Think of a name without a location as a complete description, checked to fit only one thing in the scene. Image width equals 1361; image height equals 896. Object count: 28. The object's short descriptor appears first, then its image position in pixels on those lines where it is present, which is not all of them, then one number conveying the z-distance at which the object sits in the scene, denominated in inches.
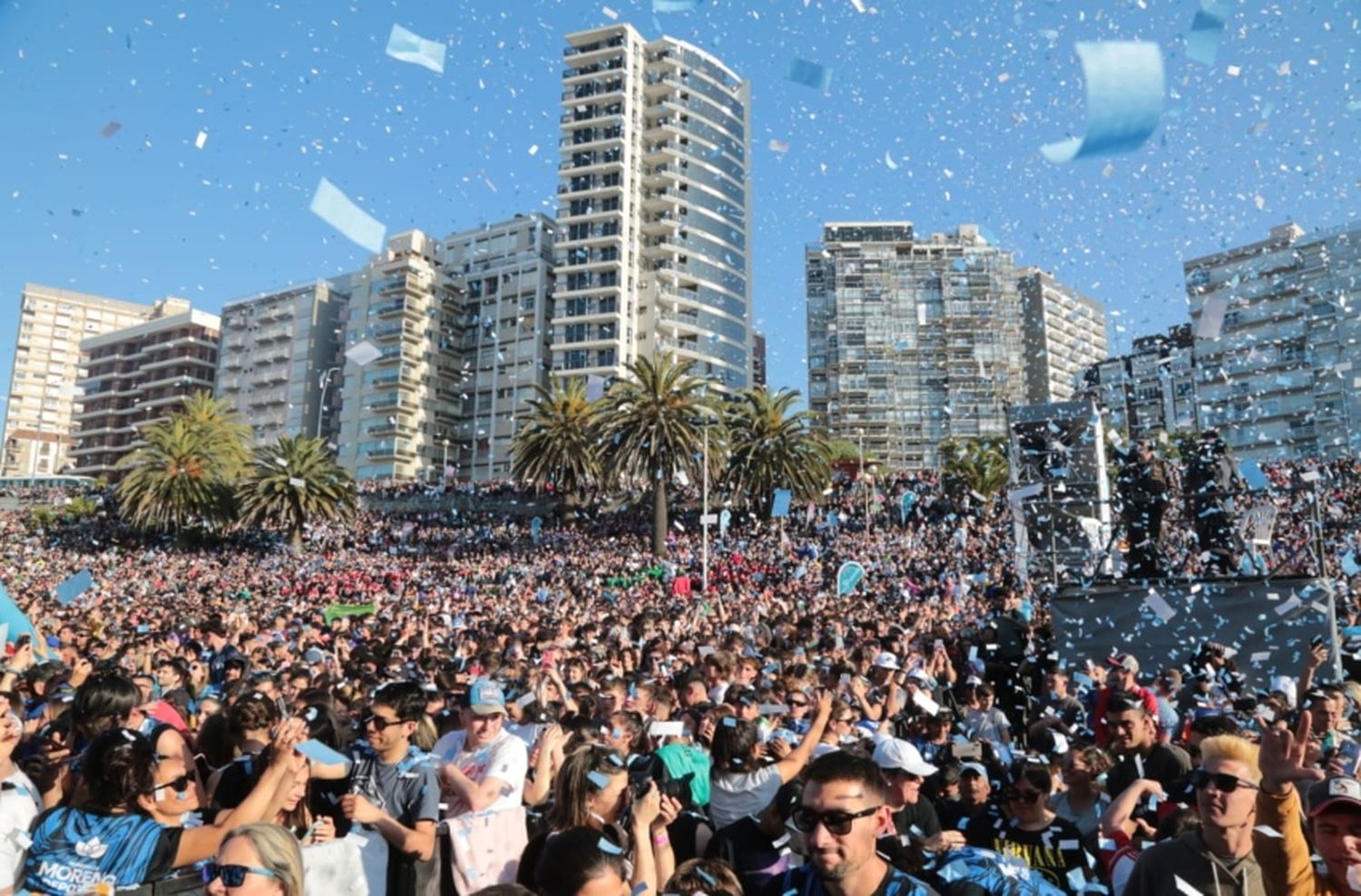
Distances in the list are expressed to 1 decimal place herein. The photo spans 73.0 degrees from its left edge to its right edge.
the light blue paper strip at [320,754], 137.3
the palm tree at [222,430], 2221.9
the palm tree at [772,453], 1726.1
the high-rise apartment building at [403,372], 3499.0
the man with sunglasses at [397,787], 142.9
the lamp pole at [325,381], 3858.3
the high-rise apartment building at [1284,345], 3435.0
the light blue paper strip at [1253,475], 596.4
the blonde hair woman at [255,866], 99.7
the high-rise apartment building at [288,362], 3907.5
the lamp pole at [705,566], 1158.5
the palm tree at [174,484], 2032.5
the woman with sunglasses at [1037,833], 164.9
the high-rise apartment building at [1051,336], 5226.4
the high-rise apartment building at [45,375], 5068.9
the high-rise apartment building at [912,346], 4227.4
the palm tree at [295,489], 1958.7
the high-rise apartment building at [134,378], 4261.8
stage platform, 468.8
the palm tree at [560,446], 1855.3
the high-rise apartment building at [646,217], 3255.4
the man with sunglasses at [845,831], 104.9
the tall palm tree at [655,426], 1630.2
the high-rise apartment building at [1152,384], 4259.4
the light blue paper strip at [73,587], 565.6
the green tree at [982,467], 2185.0
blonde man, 127.3
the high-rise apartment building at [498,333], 3405.5
